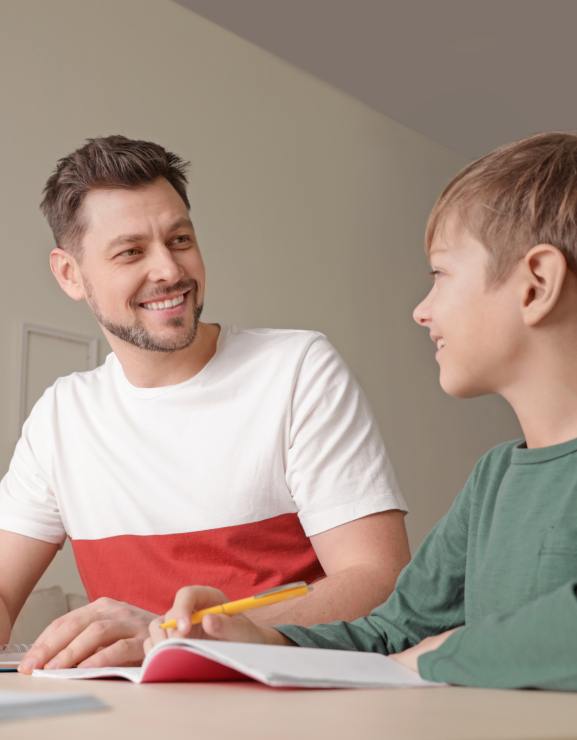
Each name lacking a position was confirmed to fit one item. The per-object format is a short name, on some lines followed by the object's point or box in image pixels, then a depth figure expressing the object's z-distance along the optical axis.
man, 1.58
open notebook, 0.68
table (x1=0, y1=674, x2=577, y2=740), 0.50
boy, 0.95
